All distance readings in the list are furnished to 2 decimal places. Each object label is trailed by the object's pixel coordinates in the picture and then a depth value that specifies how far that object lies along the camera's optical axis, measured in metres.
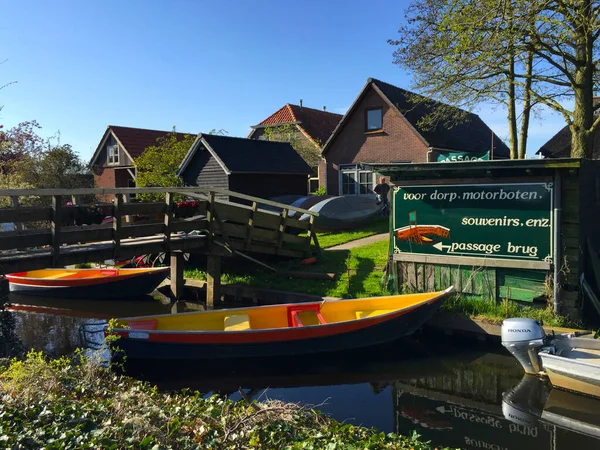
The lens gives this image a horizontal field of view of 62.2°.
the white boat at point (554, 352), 7.20
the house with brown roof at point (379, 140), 23.62
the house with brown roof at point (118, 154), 34.86
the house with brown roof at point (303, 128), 32.34
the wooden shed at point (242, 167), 21.34
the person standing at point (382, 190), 23.40
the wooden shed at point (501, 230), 9.12
